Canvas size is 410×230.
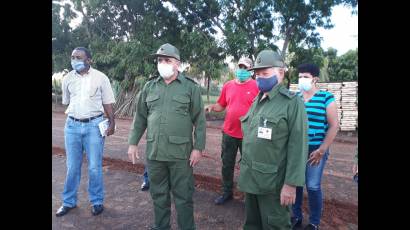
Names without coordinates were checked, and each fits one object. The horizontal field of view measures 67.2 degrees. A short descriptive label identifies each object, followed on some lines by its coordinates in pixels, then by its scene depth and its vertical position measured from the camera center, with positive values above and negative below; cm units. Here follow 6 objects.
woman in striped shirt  299 -14
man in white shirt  364 -11
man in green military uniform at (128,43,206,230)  302 -24
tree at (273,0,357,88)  1201 +385
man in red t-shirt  380 +4
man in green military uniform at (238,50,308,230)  235 -28
